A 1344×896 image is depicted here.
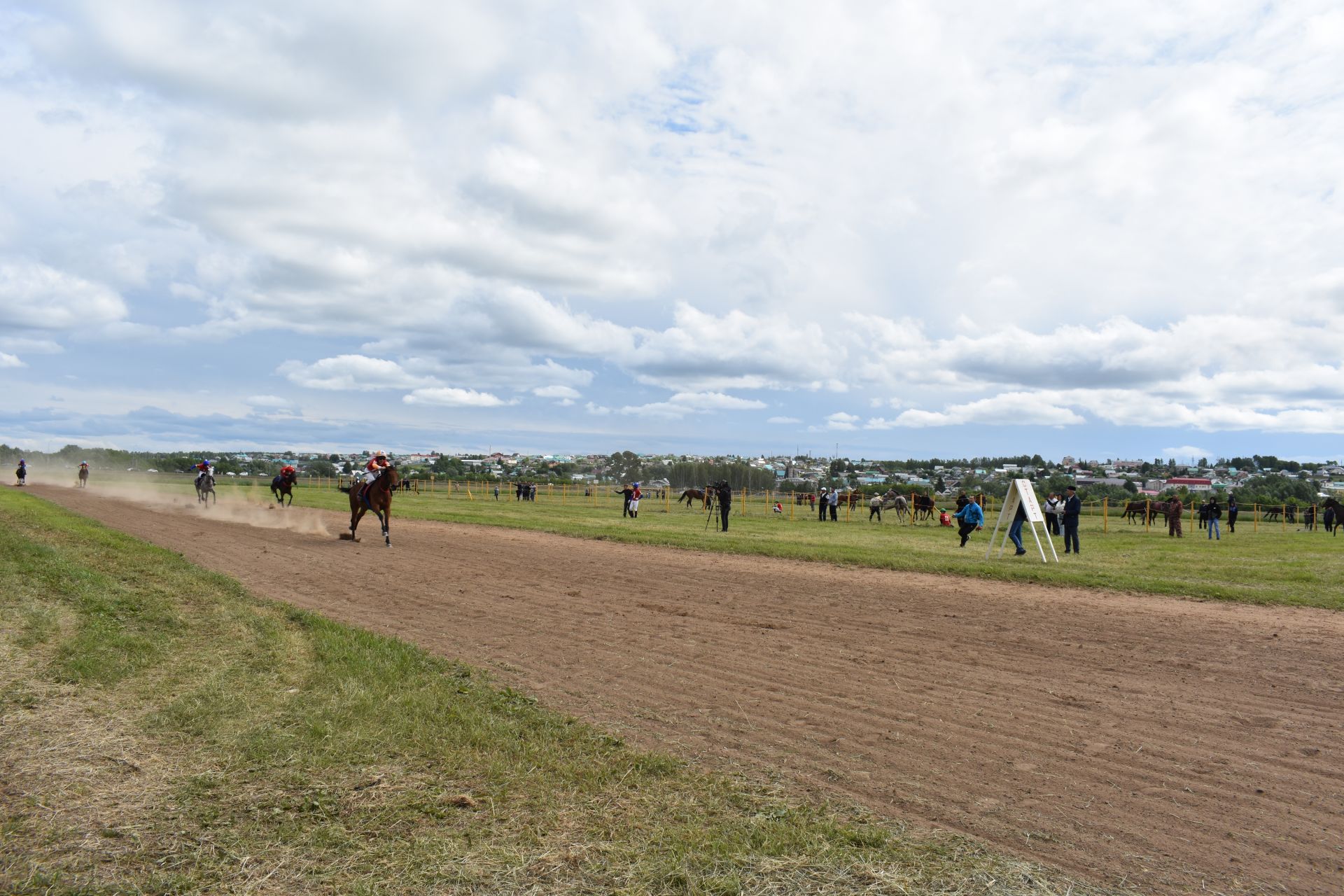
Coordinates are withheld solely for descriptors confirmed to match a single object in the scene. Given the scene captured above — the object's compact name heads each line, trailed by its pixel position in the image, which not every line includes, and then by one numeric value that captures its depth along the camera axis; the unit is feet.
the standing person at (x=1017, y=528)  70.69
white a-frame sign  64.64
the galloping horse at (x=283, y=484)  121.57
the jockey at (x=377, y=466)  72.18
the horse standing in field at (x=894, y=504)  126.11
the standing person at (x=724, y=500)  95.45
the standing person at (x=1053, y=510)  86.12
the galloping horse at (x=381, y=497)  71.05
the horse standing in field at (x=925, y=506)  122.52
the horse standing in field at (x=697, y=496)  131.23
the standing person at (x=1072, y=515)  76.07
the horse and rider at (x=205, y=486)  118.01
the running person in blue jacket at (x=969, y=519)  82.28
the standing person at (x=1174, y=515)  110.22
